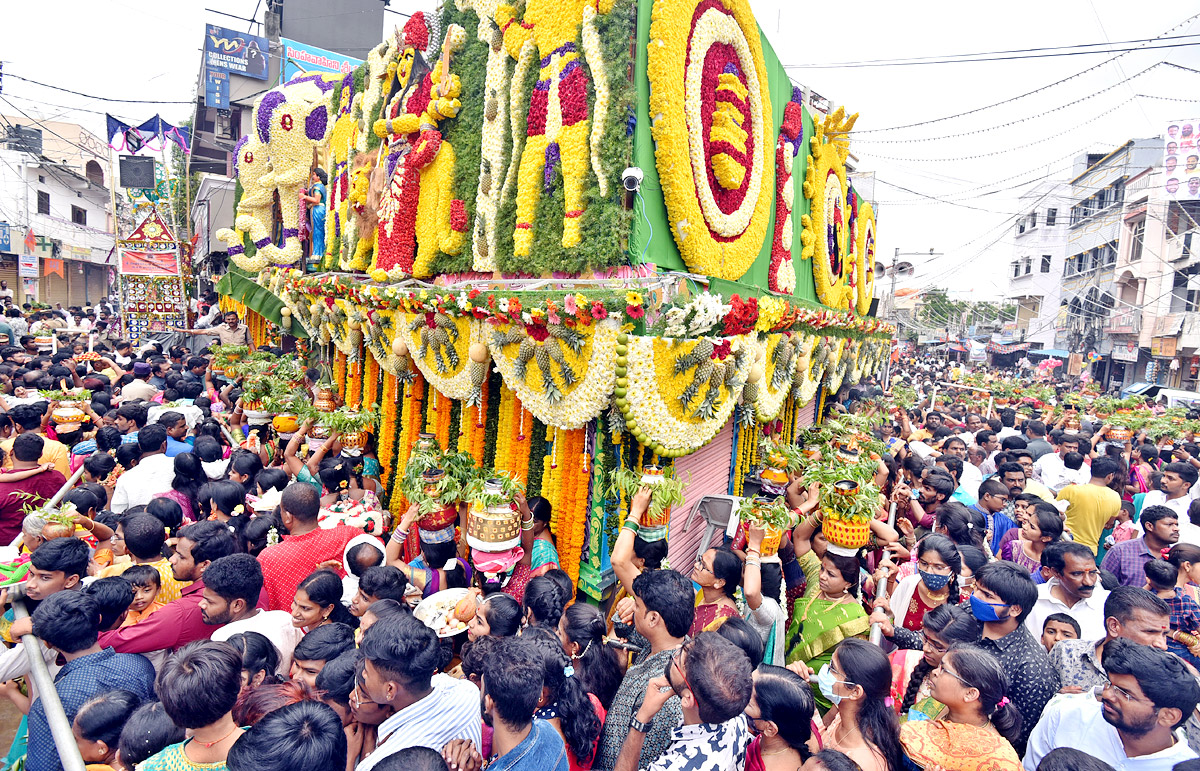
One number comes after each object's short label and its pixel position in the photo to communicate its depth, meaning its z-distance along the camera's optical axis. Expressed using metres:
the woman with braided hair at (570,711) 2.65
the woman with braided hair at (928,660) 3.14
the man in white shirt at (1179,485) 6.11
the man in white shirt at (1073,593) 3.75
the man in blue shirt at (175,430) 6.42
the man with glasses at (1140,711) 2.42
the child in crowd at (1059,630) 3.38
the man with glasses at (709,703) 2.34
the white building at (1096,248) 26.17
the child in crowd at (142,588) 3.48
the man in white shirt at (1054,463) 7.85
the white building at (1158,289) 22.25
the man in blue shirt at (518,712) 2.30
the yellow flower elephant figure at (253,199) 13.02
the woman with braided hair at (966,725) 2.42
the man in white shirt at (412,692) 2.49
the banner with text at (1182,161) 17.89
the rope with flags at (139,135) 15.17
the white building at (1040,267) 34.78
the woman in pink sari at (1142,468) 8.11
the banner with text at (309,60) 18.33
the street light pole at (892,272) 20.97
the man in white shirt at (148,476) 5.43
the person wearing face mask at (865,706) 2.53
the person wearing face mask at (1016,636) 3.08
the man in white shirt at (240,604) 3.29
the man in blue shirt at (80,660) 2.79
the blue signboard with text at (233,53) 19.00
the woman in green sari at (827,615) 3.69
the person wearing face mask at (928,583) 3.89
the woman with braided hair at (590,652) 3.18
